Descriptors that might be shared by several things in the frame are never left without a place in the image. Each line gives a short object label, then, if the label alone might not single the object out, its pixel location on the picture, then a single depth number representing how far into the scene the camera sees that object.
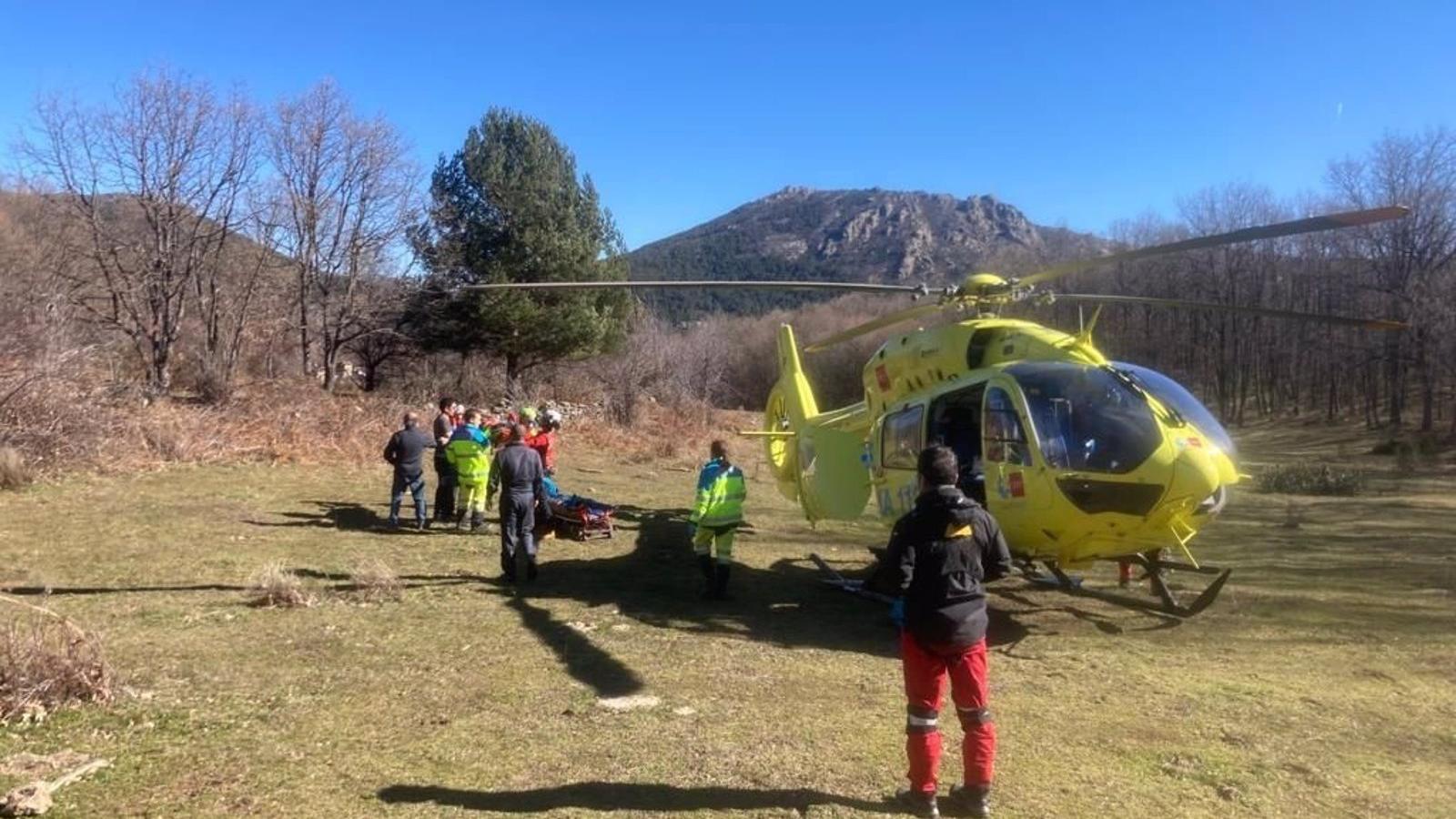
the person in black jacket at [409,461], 11.95
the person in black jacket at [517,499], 9.28
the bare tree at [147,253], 19.86
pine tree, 27.69
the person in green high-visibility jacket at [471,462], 11.74
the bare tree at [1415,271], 35.88
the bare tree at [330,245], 23.56
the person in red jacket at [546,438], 12.66
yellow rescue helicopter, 6.71
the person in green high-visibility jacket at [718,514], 8.69
